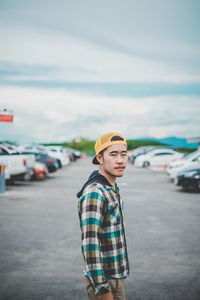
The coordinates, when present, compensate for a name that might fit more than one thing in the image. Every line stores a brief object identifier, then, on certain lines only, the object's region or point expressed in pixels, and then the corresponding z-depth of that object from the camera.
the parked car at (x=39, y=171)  19.24
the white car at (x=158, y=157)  30.17
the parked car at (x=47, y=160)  22.31
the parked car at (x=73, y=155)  39.91
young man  2.13
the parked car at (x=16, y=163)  15.76
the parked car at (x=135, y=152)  38.47
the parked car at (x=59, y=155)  30.69
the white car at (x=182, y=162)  17.53
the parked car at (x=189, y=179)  14.26
